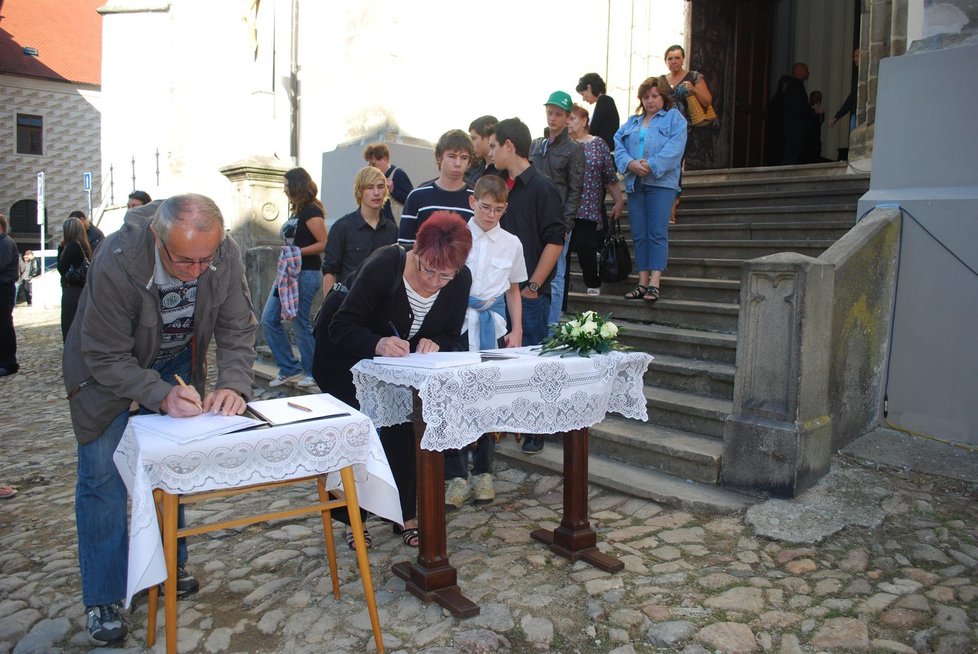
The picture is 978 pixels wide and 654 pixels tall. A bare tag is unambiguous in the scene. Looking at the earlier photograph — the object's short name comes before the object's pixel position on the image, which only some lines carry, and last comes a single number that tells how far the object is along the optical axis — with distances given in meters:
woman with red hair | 3.77
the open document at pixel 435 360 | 3.60
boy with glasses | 4.60
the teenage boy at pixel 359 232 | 6.25
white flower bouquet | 4.03
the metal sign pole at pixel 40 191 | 19.57
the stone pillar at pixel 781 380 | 4.65
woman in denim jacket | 6.77
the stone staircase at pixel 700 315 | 5.15
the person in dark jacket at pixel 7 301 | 10.24
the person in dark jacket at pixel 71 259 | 8.86
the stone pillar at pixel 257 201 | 10.89
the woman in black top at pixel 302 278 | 7.37
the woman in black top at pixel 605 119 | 8.42
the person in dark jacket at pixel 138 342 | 3.15
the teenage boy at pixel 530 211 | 5.37
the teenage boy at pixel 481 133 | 5.71
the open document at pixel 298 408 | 3.22
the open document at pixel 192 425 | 2.93
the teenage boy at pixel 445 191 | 5.15
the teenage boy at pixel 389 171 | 7.18
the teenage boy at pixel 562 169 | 6.24
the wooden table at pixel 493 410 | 3.52
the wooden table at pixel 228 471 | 2.84
